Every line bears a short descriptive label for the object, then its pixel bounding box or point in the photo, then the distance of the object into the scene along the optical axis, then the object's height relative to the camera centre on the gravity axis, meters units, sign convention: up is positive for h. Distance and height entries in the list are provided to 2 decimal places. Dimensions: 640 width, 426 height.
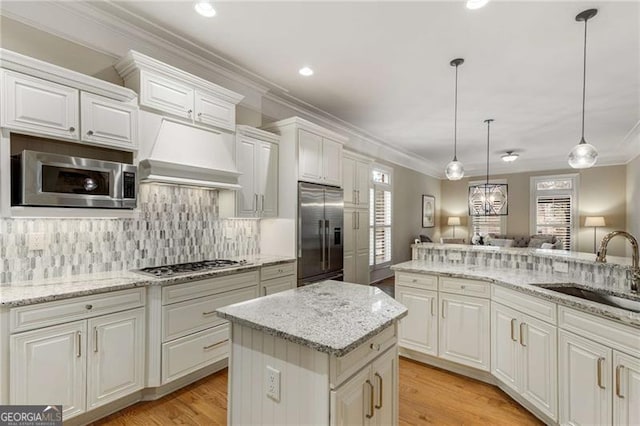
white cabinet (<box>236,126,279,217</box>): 3.31 +0.45
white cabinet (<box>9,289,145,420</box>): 1.83 -0.95
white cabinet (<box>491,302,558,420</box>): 2.11 -1.06
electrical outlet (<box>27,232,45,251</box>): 2.21 -0.21
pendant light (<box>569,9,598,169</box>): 2.76 +0.52
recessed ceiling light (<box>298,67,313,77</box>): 3.35 +1.54
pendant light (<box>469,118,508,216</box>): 8.49 +0.31
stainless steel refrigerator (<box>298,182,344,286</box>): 3.64 -0.25
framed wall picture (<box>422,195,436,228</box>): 8.77 +0.05
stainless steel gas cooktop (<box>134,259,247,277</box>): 2.60 -0.51
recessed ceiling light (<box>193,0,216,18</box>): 2.30 +1.54
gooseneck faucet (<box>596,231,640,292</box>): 2.11 -0.33
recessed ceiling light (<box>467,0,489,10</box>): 2.21 +1.51
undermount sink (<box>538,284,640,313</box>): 2.10 -0.61
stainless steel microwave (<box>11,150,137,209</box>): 1.96 +0.21
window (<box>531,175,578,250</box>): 7.69 +0.18
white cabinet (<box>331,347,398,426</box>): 1.30 -0.85
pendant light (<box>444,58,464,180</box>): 3.78 +0.52
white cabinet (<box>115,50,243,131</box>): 2.51 +1.07
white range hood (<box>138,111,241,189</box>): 2.55 +0.52
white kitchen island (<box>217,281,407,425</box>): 1.28 -0.69
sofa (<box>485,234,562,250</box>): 7.13 -0.68
